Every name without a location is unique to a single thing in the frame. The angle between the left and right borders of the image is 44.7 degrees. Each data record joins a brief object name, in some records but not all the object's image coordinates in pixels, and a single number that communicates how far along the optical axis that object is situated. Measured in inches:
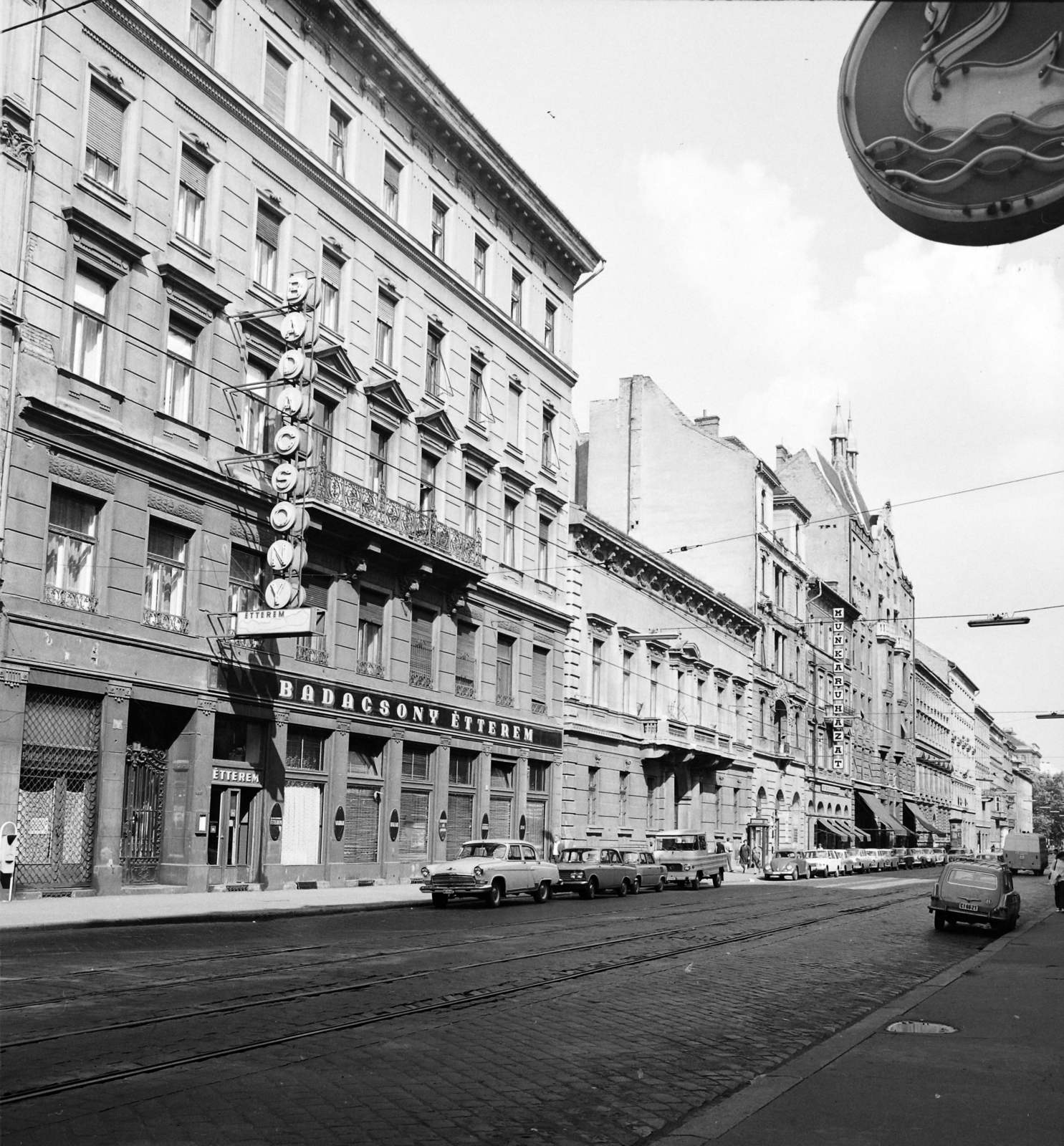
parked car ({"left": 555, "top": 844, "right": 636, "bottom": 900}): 1409.9
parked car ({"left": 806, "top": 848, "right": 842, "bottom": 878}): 2257.6
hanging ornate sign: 218.5
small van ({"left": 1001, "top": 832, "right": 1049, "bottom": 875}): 2791.8
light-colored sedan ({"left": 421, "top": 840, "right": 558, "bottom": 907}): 1165.7
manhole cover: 470.0
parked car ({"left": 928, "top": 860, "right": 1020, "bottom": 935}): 1010.7
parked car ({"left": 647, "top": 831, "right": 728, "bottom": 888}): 1706.4
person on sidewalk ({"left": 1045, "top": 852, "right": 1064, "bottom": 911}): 1352.1
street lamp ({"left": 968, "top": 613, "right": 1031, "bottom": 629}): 1295.5
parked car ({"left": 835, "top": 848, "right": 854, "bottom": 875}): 2431.1
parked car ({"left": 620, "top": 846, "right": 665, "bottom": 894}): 1550.2
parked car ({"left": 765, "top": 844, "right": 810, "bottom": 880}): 2107.5
